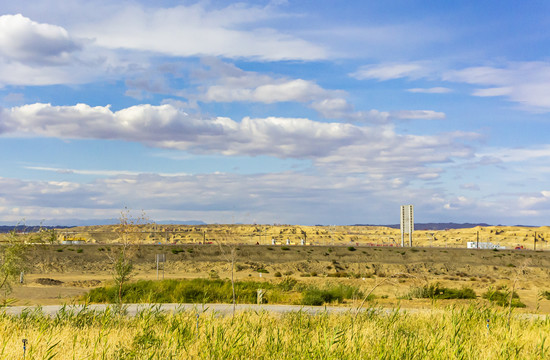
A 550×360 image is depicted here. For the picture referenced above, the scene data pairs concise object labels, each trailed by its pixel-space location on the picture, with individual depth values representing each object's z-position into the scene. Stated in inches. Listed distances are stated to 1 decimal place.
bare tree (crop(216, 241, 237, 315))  642.5
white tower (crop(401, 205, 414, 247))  3223.4
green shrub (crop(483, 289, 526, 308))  1043.1
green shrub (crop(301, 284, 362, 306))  1015.6
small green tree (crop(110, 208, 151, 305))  741.9
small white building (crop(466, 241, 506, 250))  3577.8
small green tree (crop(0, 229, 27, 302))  789.9
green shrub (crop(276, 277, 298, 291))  1280.8
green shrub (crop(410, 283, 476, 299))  1198.9
